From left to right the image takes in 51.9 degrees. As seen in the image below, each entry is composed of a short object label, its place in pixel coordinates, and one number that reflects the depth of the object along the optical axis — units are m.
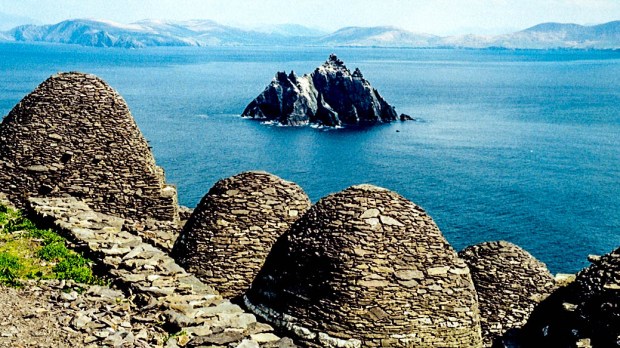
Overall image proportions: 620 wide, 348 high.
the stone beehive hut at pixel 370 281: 14.16
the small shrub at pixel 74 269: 15.68
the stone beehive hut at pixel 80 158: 23.30
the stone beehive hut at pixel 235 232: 17.34
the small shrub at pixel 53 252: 17.06
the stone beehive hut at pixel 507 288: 19.62
